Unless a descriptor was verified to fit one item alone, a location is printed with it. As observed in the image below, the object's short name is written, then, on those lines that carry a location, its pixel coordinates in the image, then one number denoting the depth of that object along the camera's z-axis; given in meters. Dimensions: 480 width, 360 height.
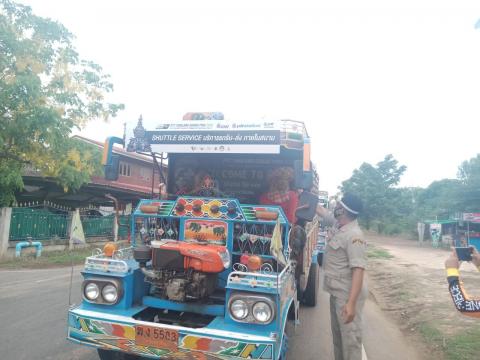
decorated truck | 3.32
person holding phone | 2.80
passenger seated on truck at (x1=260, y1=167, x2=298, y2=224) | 5.31
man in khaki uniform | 3.58
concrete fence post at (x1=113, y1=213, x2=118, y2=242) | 19.03
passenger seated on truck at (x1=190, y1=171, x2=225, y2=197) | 5.23
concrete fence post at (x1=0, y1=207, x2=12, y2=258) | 12.77
